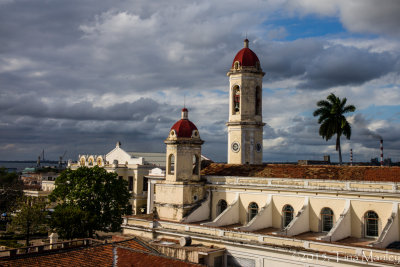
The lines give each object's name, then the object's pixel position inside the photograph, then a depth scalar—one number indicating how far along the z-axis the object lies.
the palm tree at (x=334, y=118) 41.72
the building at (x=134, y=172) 56.30
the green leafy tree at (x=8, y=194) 56.88
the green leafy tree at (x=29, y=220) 41.09
